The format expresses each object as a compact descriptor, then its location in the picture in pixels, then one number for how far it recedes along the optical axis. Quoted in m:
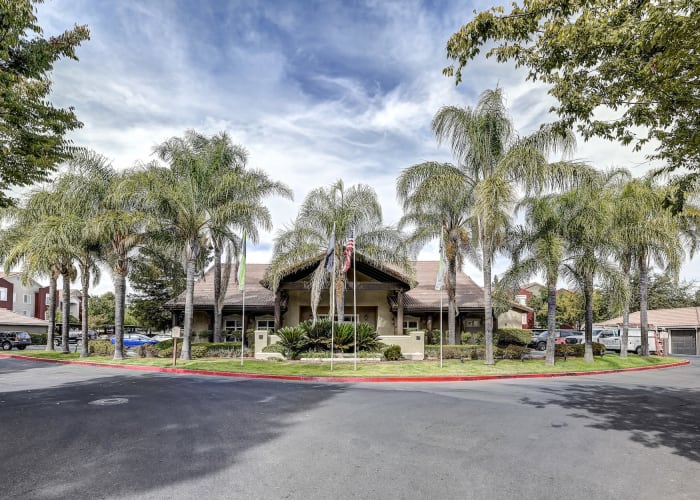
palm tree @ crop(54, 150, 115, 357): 23.61
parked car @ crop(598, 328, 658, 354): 33.30
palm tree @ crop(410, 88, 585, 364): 19.41
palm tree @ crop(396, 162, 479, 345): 21.42
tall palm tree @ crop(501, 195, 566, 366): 21.19
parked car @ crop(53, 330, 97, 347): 45.43
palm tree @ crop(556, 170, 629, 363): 21.23
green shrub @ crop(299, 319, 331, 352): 22.72
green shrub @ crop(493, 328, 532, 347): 29.73
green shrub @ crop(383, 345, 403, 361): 22.96
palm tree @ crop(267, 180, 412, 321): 23.34
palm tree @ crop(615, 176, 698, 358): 23.86
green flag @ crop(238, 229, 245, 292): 20.91
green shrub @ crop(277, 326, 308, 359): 22.59
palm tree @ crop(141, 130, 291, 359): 22.09
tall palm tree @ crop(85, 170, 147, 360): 21.97
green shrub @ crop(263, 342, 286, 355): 22.75
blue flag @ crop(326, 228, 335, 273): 19.94
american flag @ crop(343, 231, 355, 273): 19.50
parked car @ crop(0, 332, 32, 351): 35.66
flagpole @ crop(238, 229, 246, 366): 20.91
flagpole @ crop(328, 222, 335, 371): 22.67
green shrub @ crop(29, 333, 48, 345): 44.29
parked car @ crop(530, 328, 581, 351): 35.59
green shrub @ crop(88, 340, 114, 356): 26.95
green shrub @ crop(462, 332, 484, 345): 29.61
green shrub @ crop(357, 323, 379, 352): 22.94
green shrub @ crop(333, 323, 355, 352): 22.59
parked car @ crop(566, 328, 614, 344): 35.62
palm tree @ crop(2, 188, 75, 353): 23.06
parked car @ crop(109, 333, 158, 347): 39.69
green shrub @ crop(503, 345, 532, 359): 23.38
